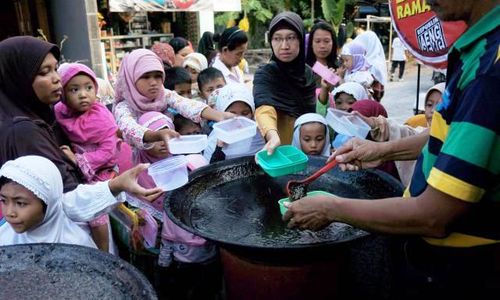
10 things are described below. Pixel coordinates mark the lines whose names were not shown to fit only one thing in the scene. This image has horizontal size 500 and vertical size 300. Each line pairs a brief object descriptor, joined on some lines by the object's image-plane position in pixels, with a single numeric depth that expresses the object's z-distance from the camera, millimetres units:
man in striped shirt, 1050
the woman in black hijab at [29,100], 2010
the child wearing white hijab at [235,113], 2941
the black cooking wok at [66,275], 1397
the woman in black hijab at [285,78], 3059
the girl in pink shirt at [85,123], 2582
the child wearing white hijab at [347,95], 3877
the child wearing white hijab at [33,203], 1811
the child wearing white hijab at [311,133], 2900
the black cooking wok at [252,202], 1879
